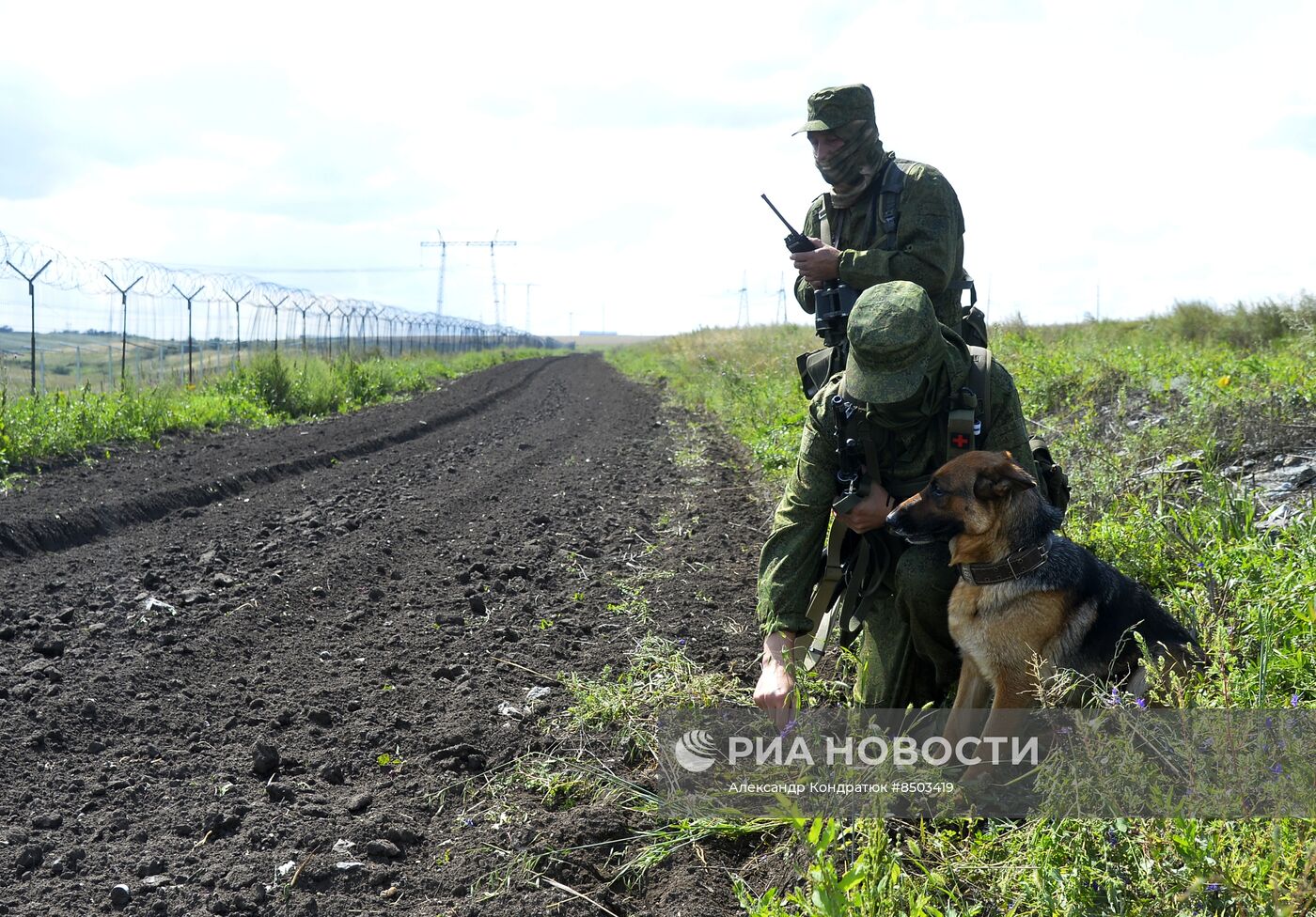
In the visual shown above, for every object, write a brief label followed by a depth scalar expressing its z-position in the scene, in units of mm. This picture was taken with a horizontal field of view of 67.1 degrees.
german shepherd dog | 2848
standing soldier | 3756
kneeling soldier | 2934
